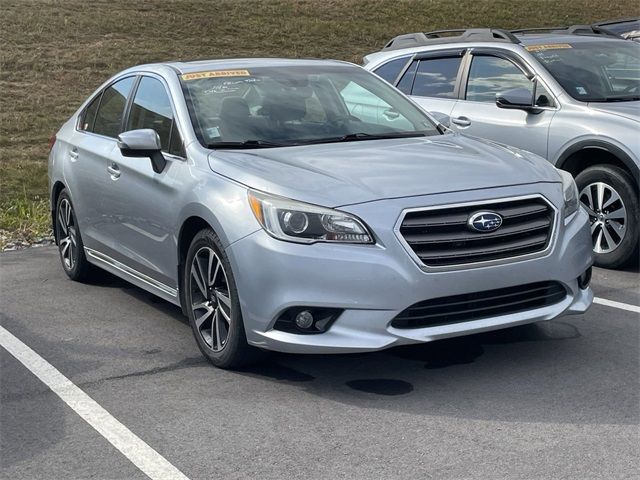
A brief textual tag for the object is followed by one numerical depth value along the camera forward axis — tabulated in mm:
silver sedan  5145
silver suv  7918
